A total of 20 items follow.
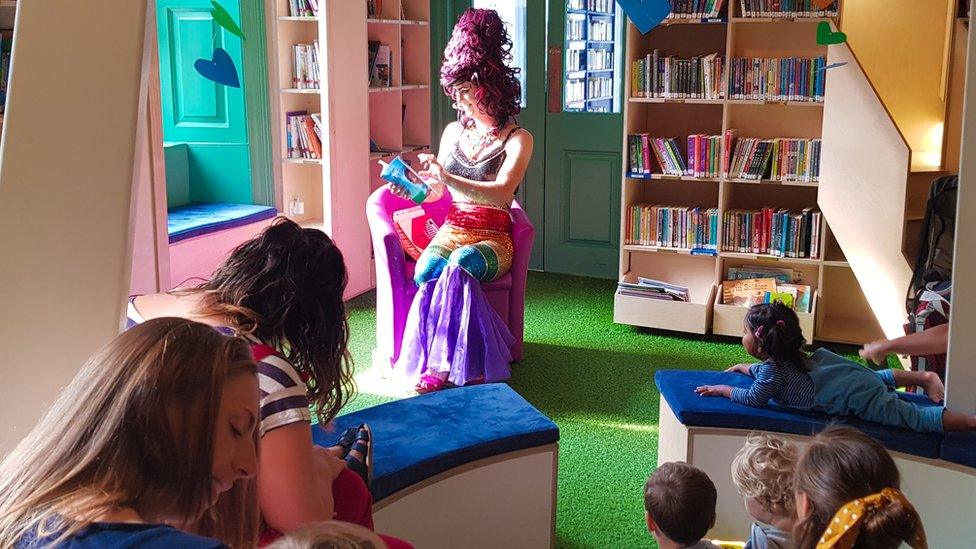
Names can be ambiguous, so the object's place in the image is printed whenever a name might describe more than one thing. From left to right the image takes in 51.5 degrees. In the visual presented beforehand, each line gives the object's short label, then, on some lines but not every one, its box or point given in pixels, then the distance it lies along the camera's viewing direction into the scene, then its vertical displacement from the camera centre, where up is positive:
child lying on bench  2.94 -0.82
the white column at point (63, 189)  1.71 -0.14
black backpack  3.90 -0.50
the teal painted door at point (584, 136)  6.59 -0.20
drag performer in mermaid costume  4.59 -0.54
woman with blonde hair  1.04 -0.37
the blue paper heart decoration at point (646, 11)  2.99 +0.28
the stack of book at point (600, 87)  6.66 +0.12
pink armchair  4.79 -0.84
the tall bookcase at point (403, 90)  6.44 +0.10
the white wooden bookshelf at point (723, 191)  5.38 -0.48
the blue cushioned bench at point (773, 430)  2.79 -0.98
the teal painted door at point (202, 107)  5.79 -0.01
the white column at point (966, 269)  2.62 -0.43
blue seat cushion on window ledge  5.26 -0.61
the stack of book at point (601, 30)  6.54 +0.48
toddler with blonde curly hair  2.28 -0.85
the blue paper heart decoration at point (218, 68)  3.09 +0.12
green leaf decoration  2.50 +0.21
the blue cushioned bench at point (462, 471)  2.70 -1.00
